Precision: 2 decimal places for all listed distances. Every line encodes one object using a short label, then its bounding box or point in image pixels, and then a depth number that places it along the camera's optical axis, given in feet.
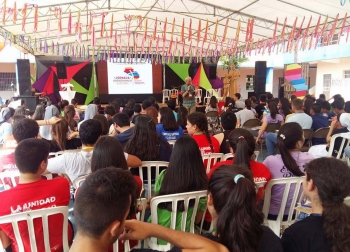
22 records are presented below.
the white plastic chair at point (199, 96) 41.83
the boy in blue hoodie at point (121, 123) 11.53
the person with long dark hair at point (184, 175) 6.33
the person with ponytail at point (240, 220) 3.58
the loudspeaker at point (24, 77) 31.53
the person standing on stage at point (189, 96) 26.16
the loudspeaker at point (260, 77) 38.70
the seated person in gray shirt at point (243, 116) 19.17
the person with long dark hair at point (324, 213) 3.90
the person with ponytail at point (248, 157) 6.97
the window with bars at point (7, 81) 52.49
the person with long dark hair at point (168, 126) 12.34
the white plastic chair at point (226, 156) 9.32
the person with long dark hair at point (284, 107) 20.83
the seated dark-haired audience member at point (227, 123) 11.90
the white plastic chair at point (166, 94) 45.68
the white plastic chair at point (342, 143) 12.73
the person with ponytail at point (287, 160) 7.49
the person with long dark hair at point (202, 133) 10.43
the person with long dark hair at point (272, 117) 16.60
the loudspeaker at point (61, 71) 41.24
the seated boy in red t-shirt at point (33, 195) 5.13
